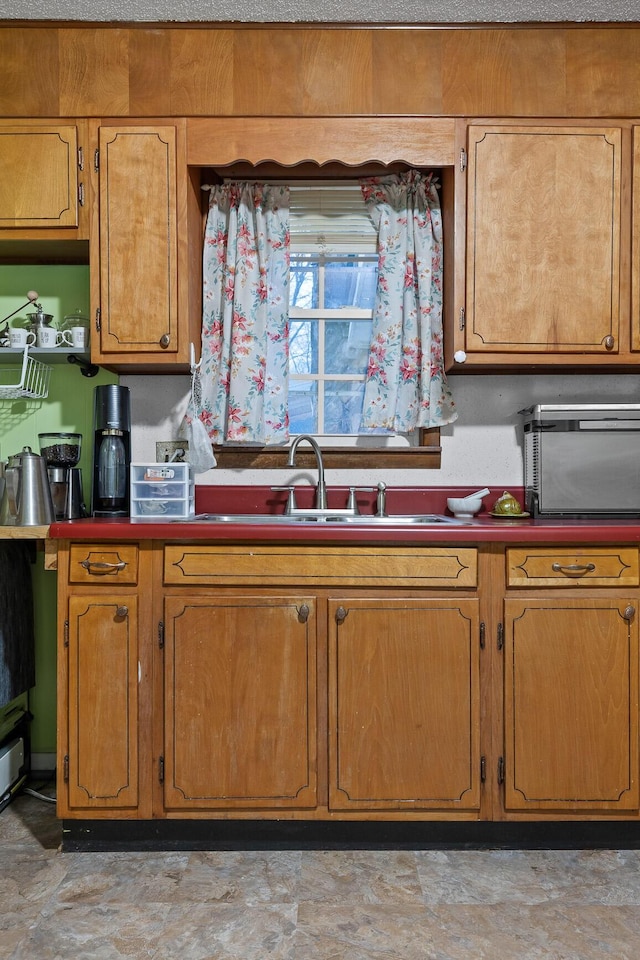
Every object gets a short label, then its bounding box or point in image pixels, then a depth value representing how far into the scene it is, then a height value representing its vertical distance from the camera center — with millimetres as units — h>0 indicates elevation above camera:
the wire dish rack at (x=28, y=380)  2561 +331
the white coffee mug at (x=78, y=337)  2438 +457
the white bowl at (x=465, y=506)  2506 -146
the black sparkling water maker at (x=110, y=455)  2471 +39
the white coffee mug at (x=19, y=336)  2459 +464
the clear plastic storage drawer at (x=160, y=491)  2223 -82
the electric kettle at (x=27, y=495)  2105 -91
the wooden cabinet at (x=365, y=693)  1996 -663
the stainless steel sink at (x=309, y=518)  2469 -189
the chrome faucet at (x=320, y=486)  2496 -74
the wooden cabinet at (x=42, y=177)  2316 +980
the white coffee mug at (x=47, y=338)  2457 +458
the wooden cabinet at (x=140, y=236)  2299 +773
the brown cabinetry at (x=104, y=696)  2014 -678
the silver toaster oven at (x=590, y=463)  2430 +12
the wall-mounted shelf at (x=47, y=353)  2408 +406
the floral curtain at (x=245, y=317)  2586 +564
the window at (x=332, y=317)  2717 +595
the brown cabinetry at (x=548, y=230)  2301 +795
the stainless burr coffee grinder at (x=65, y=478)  2412 -44
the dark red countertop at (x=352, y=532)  1982 -192
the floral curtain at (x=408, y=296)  2598 +648
